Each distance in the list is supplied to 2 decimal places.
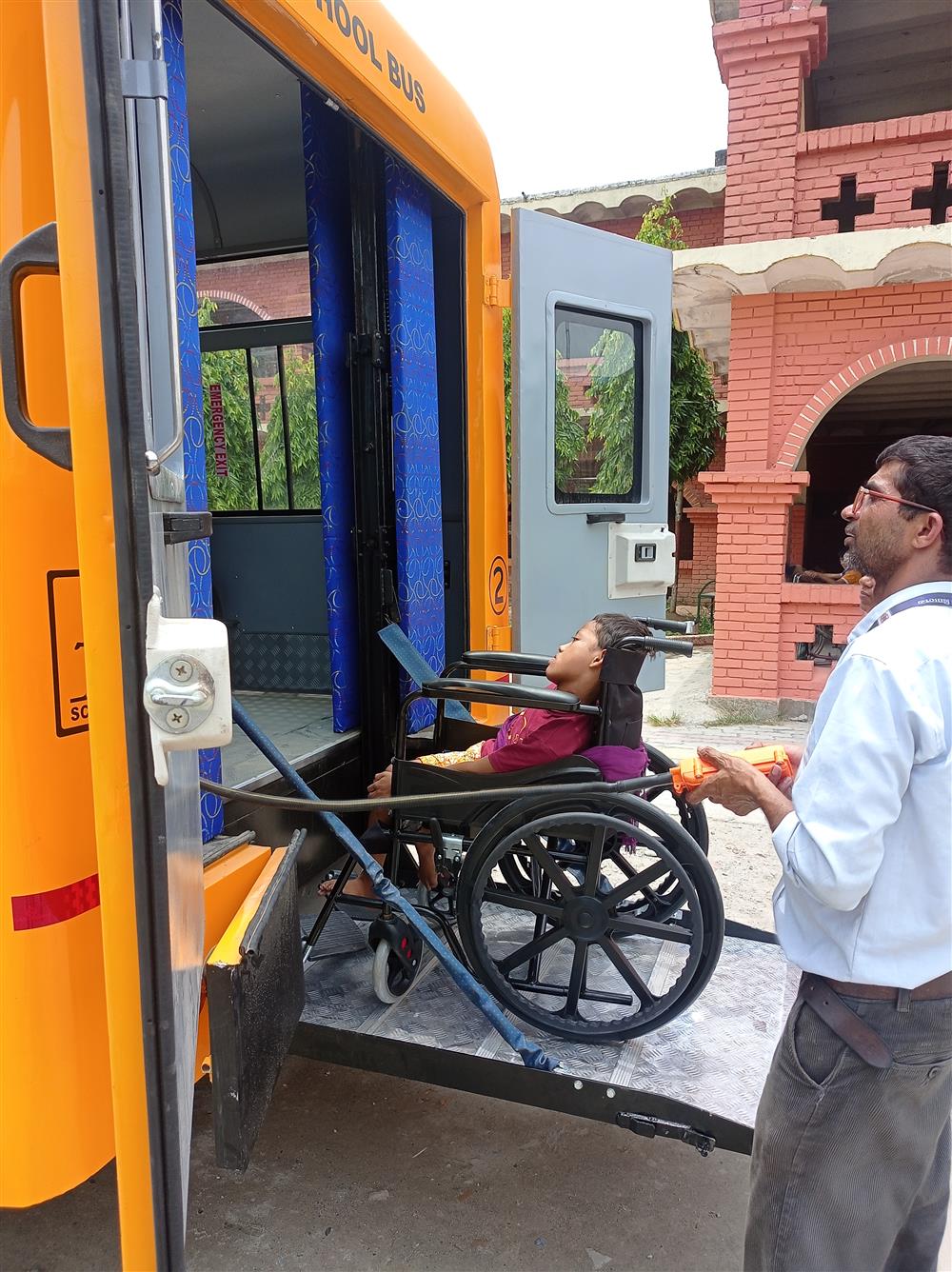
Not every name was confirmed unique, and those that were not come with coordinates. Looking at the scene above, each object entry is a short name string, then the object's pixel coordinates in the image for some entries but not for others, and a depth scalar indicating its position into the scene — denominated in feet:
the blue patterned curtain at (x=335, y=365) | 10.67
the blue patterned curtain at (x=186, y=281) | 6.59
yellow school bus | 4.02
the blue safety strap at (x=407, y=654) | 9.47
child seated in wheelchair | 7.99
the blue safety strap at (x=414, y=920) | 6.87
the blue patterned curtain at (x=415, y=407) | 10.25
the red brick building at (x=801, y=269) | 22.07
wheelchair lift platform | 6.47
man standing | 4.41
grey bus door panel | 10.77
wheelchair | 7.20
